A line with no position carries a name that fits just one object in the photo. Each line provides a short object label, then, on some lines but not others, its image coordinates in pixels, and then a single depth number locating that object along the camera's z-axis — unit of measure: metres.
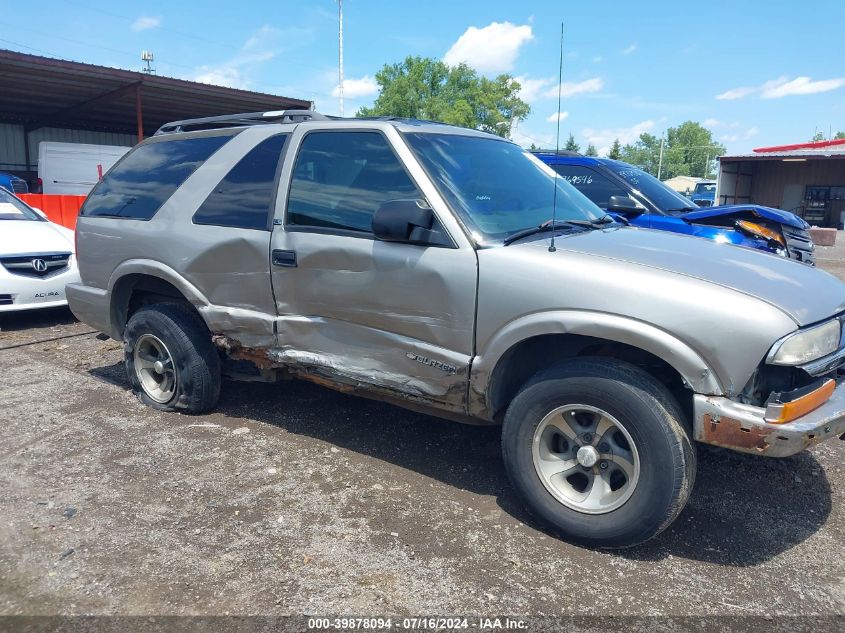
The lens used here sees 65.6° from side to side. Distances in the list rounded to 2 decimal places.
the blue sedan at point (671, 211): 6.53
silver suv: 2.71
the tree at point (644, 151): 124.25
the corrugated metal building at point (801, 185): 31.41
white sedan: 7.03
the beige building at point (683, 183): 75.52
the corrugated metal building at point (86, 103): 16.67
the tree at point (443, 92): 68.06
